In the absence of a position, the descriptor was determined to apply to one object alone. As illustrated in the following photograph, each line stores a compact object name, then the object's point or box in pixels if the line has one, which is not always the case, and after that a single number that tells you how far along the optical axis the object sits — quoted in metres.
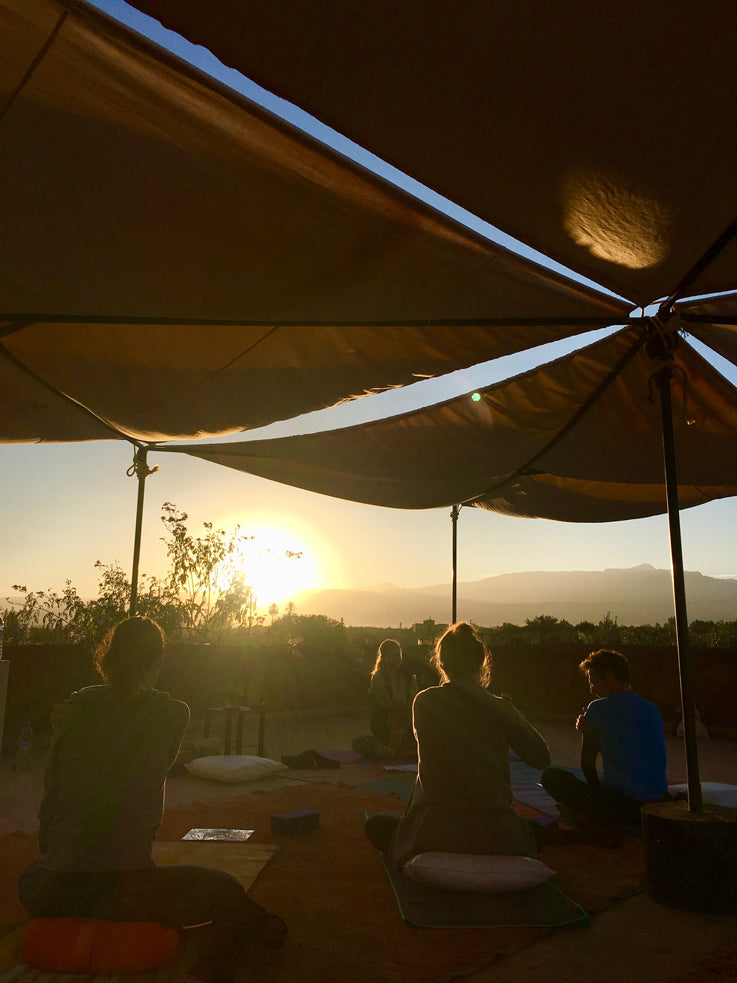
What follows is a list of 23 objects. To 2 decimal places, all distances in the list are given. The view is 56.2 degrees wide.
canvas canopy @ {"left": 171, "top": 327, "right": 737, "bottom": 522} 4.58
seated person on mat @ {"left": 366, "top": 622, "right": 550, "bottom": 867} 2.92
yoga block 3.89
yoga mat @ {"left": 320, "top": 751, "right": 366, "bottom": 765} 6.47
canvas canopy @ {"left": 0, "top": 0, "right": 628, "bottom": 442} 2.24
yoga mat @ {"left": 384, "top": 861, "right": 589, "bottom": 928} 2.65
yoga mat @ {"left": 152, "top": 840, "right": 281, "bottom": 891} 3.26
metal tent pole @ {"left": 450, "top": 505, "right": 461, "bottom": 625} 8.21
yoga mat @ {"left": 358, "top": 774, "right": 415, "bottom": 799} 5.12
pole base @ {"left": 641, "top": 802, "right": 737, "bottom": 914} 2.85
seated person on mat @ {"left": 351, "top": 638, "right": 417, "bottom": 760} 6.78
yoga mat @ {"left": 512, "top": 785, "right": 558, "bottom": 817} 4.70
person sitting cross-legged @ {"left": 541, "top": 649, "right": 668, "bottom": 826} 3.75
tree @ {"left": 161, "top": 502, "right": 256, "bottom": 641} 10.70
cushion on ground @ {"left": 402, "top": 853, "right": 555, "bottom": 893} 2.84
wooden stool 6.30
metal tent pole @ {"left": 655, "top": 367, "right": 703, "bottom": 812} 3.14
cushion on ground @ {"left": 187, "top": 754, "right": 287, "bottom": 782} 5.45
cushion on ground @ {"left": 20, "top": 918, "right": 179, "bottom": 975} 2.12
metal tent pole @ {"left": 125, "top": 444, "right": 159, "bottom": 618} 5.51
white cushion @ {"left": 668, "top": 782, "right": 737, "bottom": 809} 4.54
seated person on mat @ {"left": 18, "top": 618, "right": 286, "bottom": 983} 2.17
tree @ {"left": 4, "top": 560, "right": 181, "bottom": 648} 8.76
